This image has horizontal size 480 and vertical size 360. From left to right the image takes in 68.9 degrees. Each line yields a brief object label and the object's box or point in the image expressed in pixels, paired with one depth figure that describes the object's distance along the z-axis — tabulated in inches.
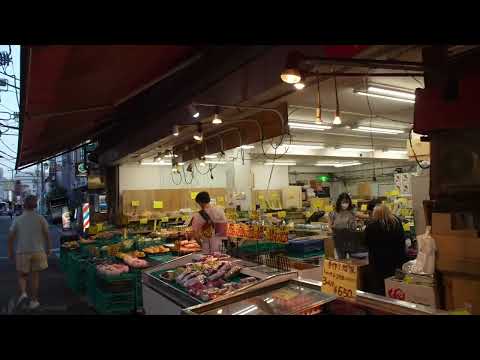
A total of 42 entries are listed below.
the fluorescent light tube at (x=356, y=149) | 472.6
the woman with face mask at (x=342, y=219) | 256.8
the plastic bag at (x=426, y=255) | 112.3
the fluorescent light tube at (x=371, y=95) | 219.2
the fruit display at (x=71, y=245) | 351.3
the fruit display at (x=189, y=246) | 233.6
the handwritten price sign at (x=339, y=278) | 91.6
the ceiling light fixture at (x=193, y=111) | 205.5
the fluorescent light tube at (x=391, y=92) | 209.3
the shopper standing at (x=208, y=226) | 225.1
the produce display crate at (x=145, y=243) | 259.8
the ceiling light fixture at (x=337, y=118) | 166.6
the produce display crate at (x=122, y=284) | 210.4
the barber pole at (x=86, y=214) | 530.2
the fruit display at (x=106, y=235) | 337.2
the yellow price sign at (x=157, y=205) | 441.4
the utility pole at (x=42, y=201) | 1660.2
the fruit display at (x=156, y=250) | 243.0
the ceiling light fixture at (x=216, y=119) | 189.8
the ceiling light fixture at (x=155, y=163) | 472.7
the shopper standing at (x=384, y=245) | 199.8
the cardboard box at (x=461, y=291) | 103.5
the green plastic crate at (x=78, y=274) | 293.1
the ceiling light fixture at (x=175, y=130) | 229.0
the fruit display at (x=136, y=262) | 212.4
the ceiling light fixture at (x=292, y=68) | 114.0
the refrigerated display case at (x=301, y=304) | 87.6
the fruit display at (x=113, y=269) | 207.6
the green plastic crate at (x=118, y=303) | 214.1
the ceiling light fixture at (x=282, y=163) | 573.9
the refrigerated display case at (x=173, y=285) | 119.0
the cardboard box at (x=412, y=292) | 122.9
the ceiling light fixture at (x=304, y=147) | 429.0
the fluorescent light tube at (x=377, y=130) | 347.2
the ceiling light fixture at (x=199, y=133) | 224.1
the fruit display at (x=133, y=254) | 235.4
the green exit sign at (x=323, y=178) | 893.0
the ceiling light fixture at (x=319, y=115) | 163.0
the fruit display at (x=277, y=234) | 204.1
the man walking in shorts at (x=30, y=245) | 256.7
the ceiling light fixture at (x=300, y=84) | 136.6
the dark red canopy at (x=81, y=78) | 126.0
